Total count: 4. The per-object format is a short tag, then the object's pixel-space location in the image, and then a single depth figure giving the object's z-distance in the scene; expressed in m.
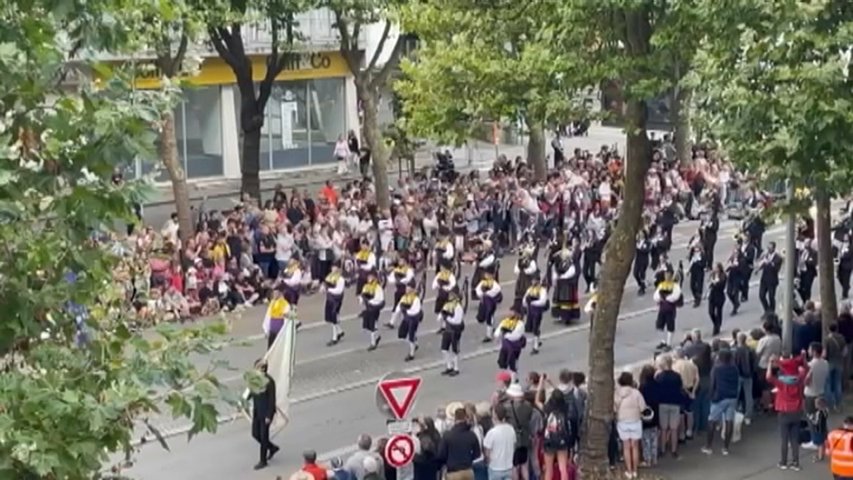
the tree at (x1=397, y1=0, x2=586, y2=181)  15.73
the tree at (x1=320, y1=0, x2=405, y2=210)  30.50
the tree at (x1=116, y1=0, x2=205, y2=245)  21.59
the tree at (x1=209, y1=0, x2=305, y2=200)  27.42
